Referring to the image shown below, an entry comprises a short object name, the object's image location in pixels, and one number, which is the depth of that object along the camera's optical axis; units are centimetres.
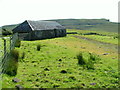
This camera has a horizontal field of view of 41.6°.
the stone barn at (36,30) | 3706
